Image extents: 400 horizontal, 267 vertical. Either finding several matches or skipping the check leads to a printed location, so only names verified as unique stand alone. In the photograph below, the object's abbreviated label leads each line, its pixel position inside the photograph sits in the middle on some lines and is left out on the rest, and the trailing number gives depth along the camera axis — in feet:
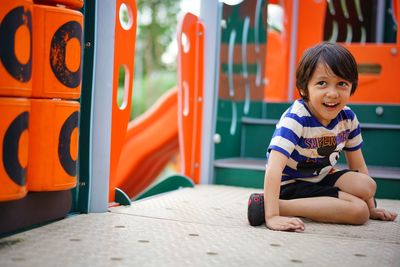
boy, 5.54
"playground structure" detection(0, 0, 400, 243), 4.67
